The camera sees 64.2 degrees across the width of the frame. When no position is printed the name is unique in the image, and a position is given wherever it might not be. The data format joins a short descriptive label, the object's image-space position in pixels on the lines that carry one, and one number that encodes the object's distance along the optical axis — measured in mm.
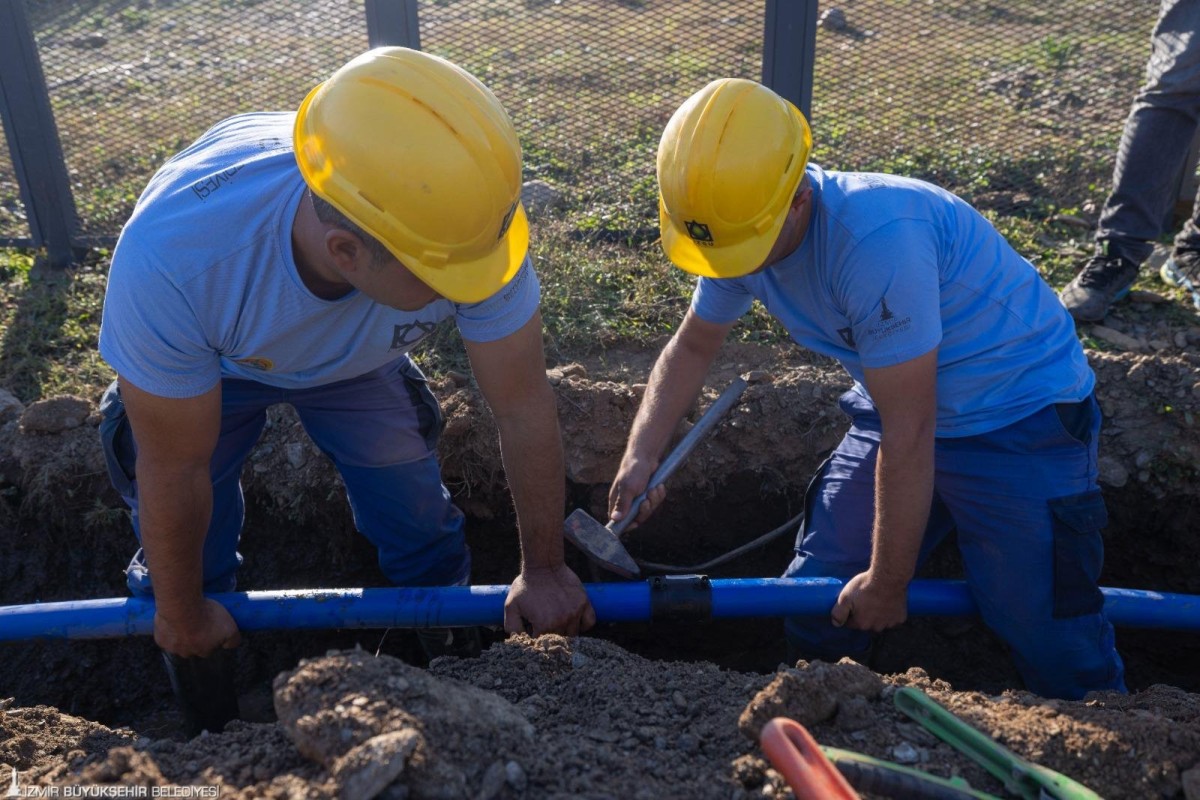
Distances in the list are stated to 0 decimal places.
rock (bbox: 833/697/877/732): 2000
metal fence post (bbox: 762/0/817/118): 4641
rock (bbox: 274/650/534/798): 1666
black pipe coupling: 2754
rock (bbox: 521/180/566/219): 5156
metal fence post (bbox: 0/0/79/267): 4652
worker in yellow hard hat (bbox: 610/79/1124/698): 2396
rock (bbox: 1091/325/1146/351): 4070
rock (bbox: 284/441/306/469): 3582
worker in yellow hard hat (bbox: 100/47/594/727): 2043
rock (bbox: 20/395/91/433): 3607
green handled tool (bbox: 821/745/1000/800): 1800
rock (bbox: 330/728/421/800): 1625
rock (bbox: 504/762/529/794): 1759
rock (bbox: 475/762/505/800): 1712
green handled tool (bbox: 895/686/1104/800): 1813
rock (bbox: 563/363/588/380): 3744
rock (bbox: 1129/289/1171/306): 4340
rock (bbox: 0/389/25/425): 3770
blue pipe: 2744
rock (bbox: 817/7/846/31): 7512
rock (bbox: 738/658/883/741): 1970
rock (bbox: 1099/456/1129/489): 3475
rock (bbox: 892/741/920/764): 1914
